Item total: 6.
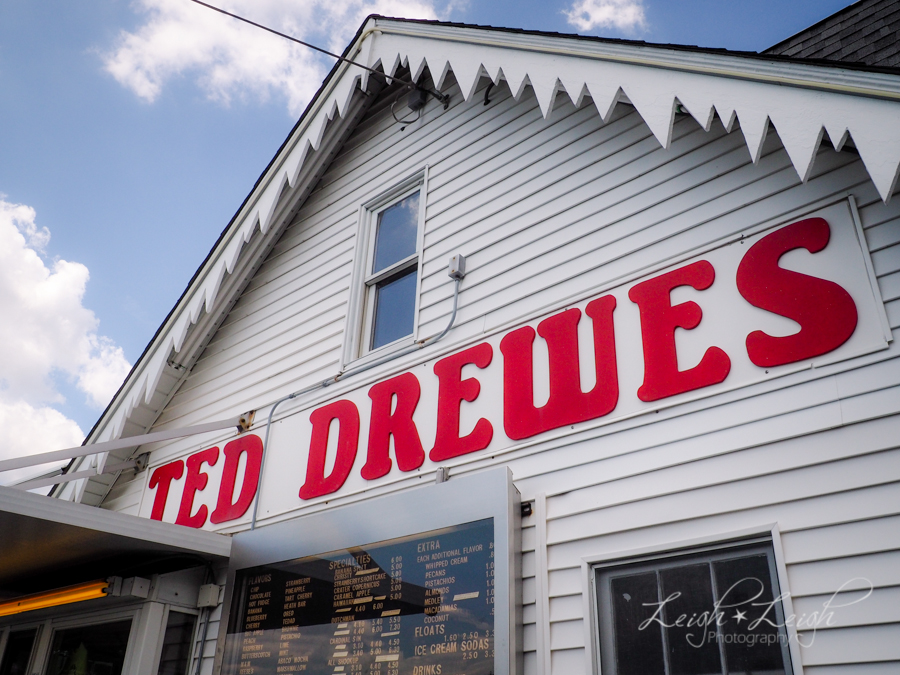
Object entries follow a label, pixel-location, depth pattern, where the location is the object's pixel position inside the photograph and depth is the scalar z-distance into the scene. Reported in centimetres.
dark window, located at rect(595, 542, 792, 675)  317
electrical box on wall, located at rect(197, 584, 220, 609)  562
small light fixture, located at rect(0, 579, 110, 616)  532
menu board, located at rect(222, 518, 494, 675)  393
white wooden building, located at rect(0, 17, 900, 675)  325
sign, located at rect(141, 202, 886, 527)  355
